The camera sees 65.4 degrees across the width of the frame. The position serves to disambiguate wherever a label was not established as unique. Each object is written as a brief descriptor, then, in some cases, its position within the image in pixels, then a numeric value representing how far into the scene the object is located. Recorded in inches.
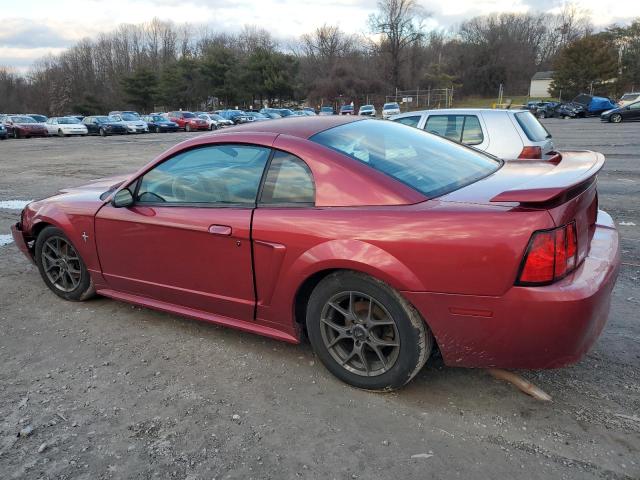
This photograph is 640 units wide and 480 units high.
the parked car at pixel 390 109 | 1690.5
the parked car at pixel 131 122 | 1449.3
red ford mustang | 91.6
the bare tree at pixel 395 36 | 2913.4
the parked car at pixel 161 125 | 1507.1
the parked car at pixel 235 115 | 1763.0
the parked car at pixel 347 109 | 2141.7
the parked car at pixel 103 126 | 1402.6
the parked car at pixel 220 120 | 1604.7
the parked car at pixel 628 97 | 1732.2
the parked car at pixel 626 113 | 1141.1
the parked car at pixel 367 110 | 1828.1
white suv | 263.4
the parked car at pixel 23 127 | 1310.7
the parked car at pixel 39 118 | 1457.7
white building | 3073.3
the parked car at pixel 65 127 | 1379.2
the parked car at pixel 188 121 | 1510.8
